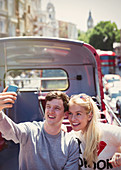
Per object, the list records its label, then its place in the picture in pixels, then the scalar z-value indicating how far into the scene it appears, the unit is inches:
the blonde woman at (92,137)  86.7
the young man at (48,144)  85.1
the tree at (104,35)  2240.8
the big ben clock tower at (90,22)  6983.3
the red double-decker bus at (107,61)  947.3
